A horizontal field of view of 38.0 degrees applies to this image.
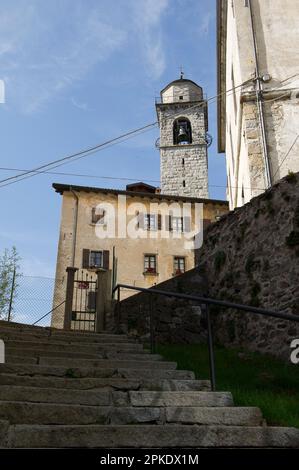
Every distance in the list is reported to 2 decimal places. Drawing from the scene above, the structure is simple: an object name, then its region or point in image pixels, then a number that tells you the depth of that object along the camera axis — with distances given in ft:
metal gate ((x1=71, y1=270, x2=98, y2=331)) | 37.12
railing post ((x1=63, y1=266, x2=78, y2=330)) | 31.53
